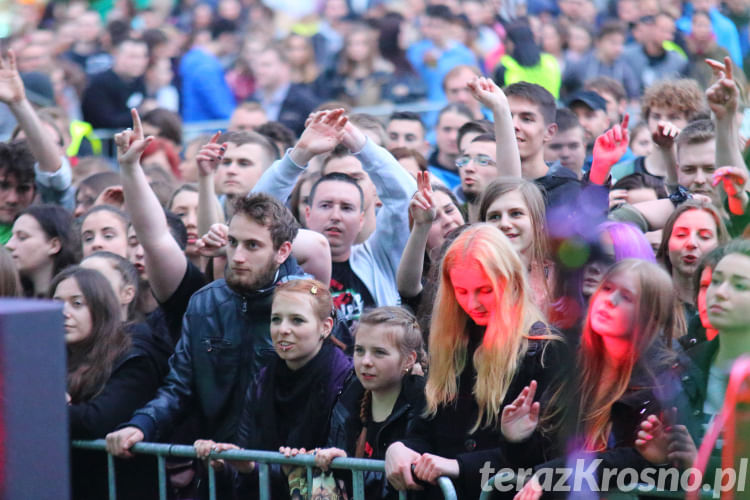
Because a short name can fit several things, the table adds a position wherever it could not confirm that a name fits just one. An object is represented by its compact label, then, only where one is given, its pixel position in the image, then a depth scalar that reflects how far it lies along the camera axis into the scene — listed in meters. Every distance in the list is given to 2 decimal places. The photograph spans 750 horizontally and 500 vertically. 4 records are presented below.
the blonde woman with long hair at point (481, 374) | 8.25
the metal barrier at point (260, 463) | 8.59
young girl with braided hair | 9.21
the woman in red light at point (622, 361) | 7.83
